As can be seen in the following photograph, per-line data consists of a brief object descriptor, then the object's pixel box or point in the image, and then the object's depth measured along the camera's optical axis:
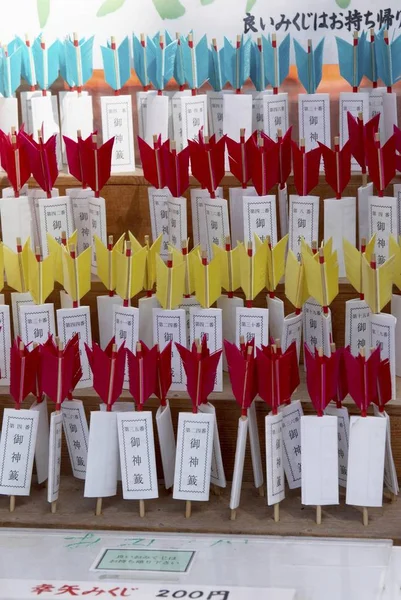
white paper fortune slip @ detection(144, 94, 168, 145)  4.68
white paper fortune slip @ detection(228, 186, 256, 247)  4.31
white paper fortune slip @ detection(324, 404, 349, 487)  3.79
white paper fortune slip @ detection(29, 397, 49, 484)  3.93
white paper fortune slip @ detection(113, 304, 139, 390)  3.98
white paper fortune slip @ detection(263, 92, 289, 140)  4.59
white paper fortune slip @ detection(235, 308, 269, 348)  3.92
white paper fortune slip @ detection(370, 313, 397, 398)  3.82
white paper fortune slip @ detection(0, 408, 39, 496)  3.77
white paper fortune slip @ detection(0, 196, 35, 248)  4.37
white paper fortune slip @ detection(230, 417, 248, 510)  3.66
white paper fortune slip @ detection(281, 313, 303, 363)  3.93
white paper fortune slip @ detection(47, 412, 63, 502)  3.74
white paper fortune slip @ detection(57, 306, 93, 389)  4.02
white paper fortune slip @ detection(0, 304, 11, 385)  4.06
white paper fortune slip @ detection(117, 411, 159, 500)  3.70
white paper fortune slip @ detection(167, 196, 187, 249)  4.22
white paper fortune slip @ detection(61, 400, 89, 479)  3.88
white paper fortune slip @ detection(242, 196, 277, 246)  4.14
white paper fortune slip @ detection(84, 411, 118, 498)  3.73
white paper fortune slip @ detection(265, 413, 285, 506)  3.67
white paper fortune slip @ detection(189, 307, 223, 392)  3.92
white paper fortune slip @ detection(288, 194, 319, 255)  4.15
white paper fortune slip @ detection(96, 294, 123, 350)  4.11
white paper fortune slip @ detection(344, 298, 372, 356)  3.96
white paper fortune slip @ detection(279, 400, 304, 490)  3.77
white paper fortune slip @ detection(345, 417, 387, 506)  3.60
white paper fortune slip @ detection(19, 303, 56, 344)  4.03
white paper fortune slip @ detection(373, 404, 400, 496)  3.73
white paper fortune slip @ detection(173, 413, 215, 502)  3.69
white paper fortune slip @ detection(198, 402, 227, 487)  3.75
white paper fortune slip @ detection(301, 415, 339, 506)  3.63
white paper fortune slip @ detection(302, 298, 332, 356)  3.96
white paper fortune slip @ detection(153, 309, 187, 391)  3.96
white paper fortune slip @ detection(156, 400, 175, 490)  3.79
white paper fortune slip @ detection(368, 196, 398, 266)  4.12
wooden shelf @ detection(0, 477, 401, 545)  3.72
